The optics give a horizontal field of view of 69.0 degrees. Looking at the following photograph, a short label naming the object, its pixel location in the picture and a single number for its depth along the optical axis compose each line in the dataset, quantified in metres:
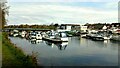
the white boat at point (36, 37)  27.42
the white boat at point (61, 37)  24.05
